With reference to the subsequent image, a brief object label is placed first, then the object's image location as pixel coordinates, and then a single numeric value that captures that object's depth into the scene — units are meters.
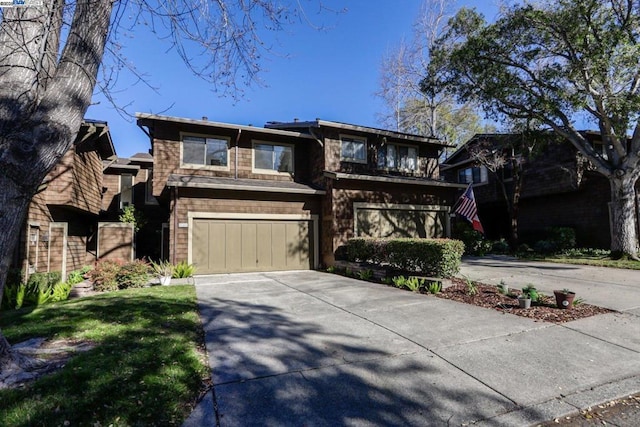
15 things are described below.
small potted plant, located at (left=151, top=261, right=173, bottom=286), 9.66
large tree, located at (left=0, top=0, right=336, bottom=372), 3.15
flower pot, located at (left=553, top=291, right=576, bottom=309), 6.14
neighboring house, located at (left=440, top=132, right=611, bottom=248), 16.33
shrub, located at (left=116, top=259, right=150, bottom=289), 9.21
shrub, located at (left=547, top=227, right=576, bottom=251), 16.19
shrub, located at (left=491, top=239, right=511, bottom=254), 17.77
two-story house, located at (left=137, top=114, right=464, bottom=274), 11.86
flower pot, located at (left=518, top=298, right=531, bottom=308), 6.18
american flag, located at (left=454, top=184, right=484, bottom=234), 12.28
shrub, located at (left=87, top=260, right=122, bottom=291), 8.95
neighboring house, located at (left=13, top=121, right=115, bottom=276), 9.30
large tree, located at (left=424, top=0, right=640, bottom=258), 11.59
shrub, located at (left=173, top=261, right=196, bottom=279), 10.84
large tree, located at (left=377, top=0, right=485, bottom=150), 22.12
